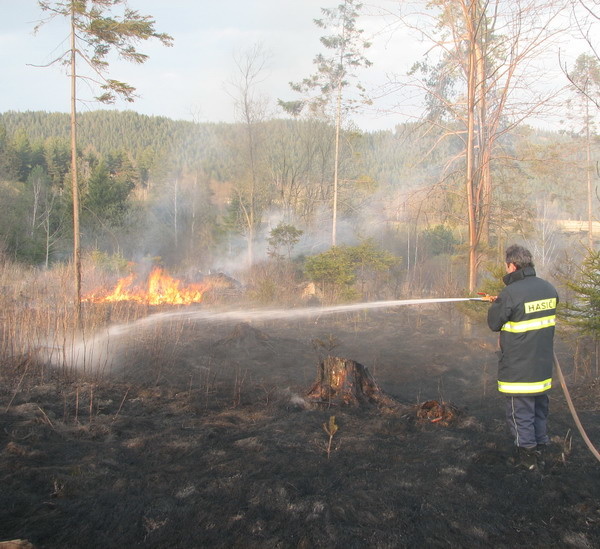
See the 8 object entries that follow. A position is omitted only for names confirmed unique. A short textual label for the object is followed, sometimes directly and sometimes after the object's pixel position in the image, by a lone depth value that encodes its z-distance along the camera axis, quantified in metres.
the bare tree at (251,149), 27.78
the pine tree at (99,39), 10.84
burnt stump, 6.77
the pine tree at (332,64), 26.62
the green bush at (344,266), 16.11
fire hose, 4.33
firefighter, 4.57
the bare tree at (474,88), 10.81
